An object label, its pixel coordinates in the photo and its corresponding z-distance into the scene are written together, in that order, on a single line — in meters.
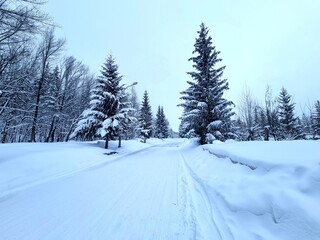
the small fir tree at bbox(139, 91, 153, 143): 41.76
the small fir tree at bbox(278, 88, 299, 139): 28.59
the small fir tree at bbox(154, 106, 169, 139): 54.82
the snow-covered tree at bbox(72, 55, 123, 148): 18.17
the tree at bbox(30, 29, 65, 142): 21.53
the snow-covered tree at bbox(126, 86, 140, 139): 49.92
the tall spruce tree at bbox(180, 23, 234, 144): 17.39
